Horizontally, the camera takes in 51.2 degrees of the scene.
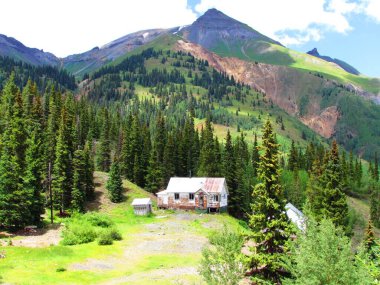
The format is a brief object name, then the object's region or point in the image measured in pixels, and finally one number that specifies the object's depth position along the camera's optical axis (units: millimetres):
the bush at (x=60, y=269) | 42812
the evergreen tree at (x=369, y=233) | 61706
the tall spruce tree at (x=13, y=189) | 61844
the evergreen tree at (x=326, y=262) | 24109
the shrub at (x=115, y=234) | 61438
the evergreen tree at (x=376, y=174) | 173288
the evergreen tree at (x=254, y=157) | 132938
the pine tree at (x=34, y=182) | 64938
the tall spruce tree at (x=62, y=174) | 81125
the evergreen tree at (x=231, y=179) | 97625
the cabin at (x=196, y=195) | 89812
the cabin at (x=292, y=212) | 85812
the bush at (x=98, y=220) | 69375
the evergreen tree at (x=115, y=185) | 91750
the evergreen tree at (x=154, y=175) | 106250
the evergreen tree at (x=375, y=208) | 131375
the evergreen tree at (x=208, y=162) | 101438
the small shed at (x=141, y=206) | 85125
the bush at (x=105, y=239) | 58816
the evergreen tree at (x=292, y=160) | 154612
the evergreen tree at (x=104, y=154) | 116294
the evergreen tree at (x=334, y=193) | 53278
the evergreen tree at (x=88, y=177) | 90188
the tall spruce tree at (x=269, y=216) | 38750
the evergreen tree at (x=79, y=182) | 82812
